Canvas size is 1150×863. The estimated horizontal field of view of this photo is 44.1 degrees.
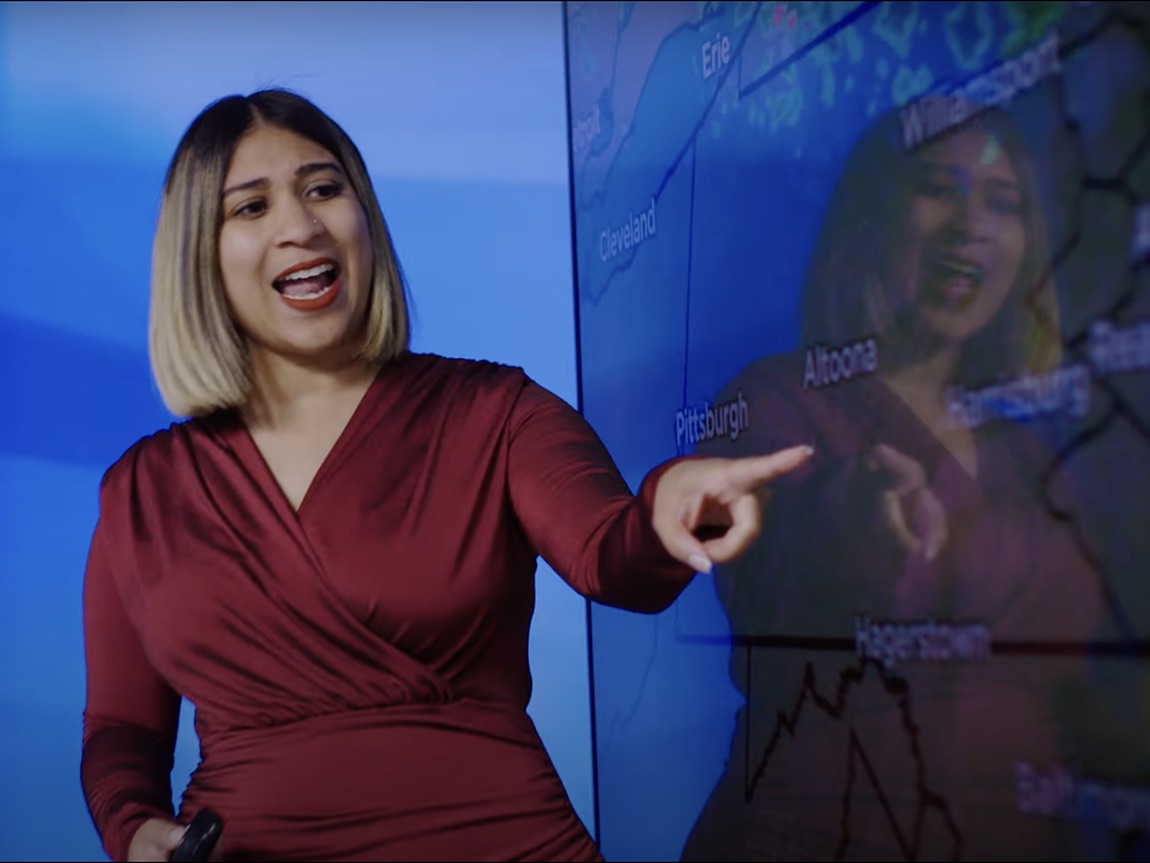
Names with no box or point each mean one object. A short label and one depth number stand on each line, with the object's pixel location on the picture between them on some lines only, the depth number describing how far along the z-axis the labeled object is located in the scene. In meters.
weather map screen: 1.13
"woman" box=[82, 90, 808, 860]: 1.30
